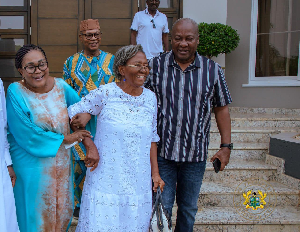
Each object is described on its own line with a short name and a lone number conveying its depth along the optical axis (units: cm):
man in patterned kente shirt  312
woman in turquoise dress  217
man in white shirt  529
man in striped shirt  245
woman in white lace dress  212
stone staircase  360
